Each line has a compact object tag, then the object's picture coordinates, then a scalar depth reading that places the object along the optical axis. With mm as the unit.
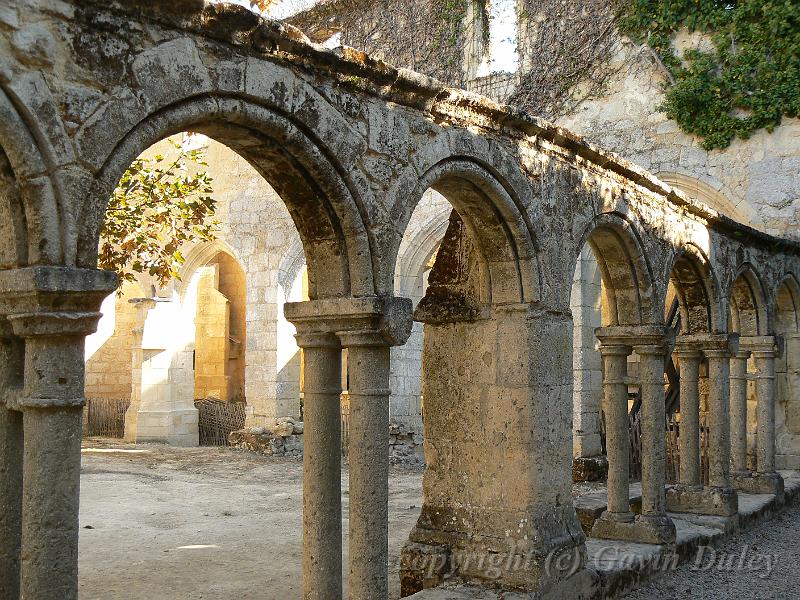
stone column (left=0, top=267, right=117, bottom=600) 2676
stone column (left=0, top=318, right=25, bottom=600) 2922
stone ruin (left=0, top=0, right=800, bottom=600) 2723
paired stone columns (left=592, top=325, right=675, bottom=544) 6164
